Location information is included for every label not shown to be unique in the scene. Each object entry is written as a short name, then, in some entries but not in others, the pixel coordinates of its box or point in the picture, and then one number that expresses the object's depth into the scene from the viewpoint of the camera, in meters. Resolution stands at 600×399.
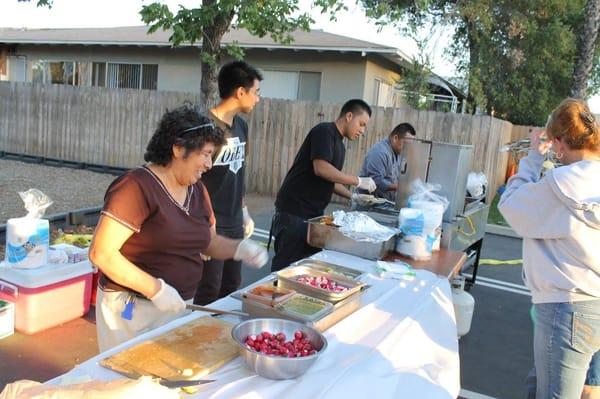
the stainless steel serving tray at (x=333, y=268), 2.74
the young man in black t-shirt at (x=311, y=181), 3.69
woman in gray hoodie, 2.16
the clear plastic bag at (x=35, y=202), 3.55
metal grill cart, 3.72
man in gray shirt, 5.13
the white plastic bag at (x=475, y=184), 4.77
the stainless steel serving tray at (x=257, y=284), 2.20
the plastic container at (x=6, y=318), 3.61
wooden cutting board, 1.61
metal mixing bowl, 1.62
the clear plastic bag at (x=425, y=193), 3.61
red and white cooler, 3.72
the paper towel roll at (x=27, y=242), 3.55
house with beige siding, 12.06
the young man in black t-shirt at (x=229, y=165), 3.12
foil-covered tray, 3.22
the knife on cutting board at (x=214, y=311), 2.05
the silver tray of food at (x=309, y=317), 1.98
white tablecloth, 1.61
